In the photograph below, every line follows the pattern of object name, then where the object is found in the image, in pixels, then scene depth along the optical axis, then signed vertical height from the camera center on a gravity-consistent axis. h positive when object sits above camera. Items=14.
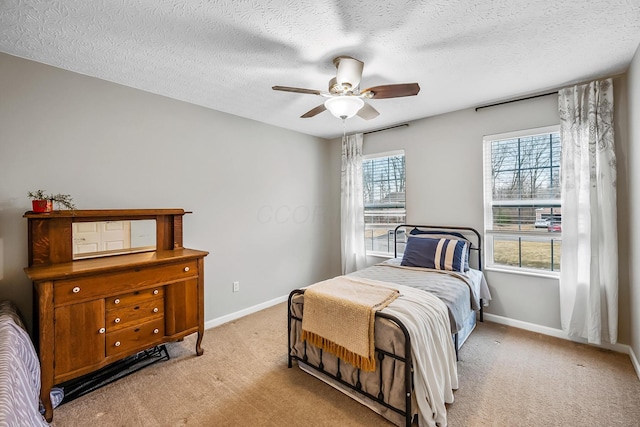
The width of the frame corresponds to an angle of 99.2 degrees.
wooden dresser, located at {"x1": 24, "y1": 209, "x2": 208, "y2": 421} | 1.81 -0.62
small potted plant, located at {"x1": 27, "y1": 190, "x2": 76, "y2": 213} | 2.01 +0.12
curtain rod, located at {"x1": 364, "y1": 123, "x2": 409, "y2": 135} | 3.83 +1.27
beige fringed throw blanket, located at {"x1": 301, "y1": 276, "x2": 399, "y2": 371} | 1.80 -0.74
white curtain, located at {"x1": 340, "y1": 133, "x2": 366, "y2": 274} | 4.30 +0.13
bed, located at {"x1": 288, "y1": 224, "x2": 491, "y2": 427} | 1.66 -0.91
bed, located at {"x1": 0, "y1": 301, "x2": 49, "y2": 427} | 1.11 -0.77
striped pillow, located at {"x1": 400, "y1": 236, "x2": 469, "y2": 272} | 2.95 -0.45
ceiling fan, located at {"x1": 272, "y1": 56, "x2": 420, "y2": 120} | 2.04 +0.93
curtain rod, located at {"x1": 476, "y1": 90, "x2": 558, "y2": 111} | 2.80 +1.24
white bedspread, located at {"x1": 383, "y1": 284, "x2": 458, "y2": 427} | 1.65 -0.91
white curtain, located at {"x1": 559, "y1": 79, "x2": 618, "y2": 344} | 2.45 -0.02
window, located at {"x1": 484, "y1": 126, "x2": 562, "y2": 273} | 2.90 +0.14
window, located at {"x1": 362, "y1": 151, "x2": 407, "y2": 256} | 4.03 +0.24
